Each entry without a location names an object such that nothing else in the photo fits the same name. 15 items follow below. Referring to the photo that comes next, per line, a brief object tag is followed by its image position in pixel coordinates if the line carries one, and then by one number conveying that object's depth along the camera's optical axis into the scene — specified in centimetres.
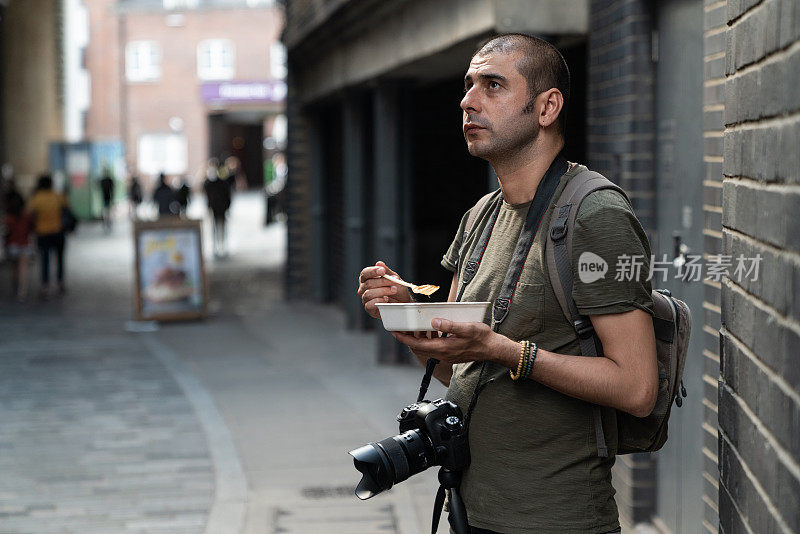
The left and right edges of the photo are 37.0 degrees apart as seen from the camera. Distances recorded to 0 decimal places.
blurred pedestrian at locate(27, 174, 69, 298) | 1689
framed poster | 1421
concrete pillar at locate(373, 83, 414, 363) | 1115
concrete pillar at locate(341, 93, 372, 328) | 1280
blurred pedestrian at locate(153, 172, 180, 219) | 2327
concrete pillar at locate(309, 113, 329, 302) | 1580
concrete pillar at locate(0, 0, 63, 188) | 3134
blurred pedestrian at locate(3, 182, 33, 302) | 1658
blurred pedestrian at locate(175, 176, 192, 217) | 2556
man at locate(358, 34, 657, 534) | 249
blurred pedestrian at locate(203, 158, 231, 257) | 2353
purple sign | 5562
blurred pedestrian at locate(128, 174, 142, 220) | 3384
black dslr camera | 275
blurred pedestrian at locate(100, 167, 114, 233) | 3247
